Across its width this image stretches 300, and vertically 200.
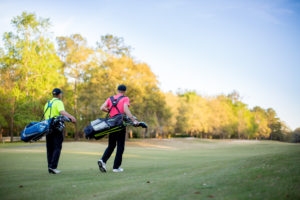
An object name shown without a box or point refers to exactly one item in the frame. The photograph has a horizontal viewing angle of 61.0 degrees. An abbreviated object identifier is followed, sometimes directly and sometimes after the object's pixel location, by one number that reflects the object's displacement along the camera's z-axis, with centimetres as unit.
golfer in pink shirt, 769
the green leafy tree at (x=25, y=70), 3772
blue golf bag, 743
